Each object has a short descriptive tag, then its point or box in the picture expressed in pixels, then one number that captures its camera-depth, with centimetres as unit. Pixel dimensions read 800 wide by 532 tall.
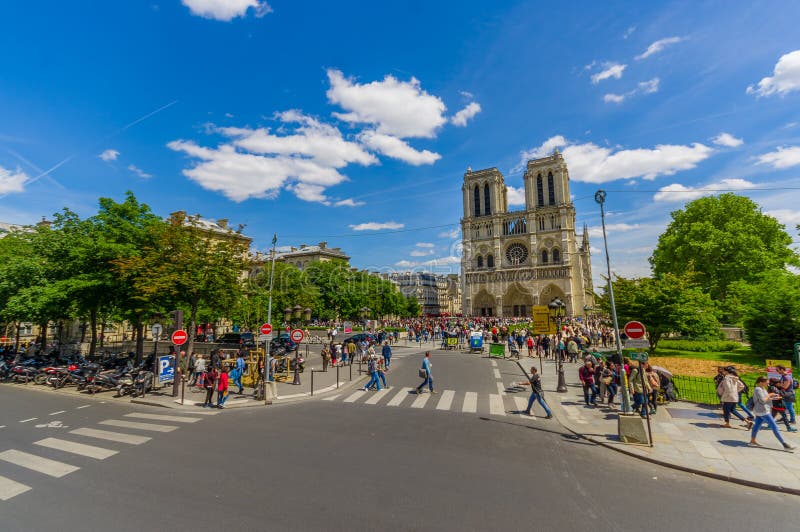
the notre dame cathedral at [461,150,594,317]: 8019
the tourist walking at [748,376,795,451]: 830
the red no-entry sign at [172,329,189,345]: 1378
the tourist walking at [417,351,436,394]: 1480
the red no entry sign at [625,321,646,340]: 970
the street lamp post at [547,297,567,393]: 1521
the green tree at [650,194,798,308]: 3206
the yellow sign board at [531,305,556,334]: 1892
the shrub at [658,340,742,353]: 2450
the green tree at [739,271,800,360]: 1988
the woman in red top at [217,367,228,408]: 1270
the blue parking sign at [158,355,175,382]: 1482
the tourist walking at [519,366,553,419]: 1129
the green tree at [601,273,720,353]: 2167
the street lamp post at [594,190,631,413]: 992
